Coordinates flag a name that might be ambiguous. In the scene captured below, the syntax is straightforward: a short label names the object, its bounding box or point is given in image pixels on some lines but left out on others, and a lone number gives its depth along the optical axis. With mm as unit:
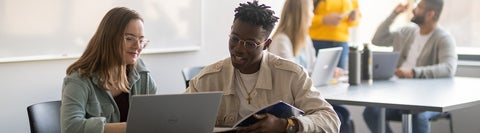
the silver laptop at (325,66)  3781
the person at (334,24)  5410
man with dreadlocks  2227
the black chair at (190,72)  3887
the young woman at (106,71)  2443
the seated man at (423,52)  4340
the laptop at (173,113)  1934
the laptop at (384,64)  4203
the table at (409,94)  3240
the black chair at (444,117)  4324
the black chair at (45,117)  2555
